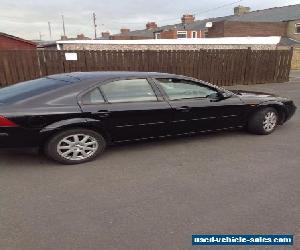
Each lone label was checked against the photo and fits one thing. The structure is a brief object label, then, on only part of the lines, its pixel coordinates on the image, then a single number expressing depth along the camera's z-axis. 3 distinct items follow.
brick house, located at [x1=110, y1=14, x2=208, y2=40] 40.06
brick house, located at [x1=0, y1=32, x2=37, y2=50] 16.48
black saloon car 3.69
